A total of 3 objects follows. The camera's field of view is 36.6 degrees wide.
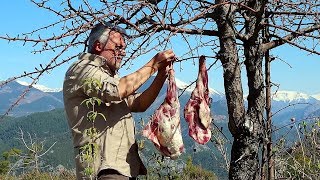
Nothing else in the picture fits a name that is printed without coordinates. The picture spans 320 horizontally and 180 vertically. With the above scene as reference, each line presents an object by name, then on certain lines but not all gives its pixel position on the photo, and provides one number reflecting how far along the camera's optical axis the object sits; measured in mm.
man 2910
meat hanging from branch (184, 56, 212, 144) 3332
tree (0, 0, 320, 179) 3598
